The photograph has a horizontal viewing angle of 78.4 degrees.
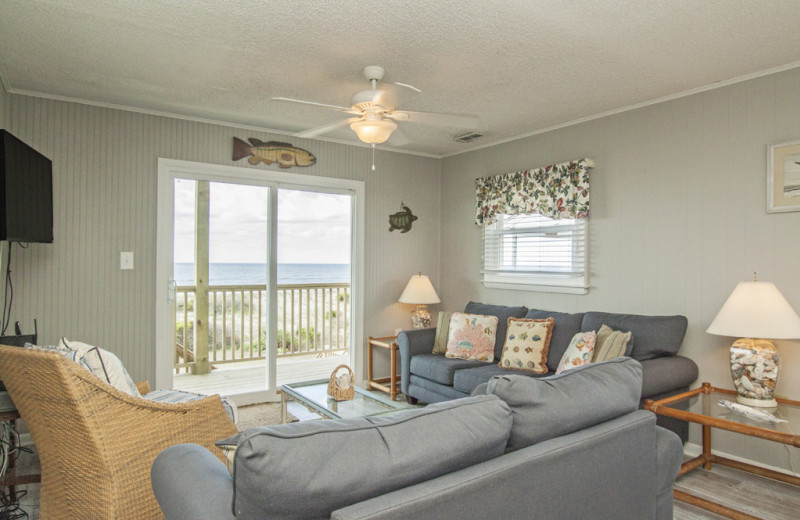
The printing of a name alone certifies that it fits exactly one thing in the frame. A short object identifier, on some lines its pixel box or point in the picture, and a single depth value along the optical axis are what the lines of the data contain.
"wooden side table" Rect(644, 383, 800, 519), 2.17
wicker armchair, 1.79
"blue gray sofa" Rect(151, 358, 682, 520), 1.02
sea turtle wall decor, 5.18
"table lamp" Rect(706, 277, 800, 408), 2.61
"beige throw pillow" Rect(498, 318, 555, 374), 3.60
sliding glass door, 4.08
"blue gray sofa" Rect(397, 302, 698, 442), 3.02
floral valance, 4.00
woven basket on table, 3.11
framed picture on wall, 2.88
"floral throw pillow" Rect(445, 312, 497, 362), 4.02
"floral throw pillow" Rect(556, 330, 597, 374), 3.19
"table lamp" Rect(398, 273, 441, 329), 4.87
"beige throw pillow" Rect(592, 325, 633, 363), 3.11
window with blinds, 4.08
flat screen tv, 2.46
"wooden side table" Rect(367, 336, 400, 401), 4.54
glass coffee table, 2.88
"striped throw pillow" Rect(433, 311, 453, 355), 4.27
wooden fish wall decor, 4.32
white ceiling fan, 2.75
